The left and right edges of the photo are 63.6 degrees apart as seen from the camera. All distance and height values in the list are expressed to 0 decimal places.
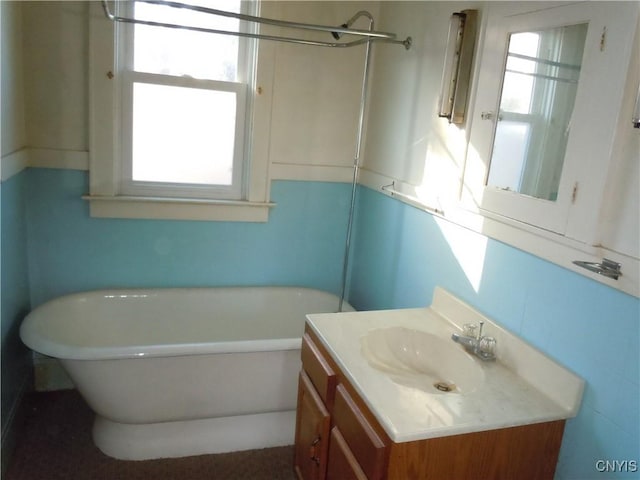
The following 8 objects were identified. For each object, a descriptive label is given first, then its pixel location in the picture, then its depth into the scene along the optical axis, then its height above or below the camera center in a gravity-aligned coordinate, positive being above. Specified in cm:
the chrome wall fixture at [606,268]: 126 -29
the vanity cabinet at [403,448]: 125 -79
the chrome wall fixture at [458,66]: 184 +25
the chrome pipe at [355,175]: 239 -22
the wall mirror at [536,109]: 145 +10
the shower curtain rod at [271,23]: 205 +40
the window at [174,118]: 244 -3
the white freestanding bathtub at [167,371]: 200 -106
